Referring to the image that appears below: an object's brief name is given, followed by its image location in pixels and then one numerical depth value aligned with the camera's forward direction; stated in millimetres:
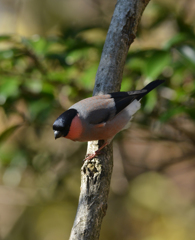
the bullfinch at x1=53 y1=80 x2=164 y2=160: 4641
